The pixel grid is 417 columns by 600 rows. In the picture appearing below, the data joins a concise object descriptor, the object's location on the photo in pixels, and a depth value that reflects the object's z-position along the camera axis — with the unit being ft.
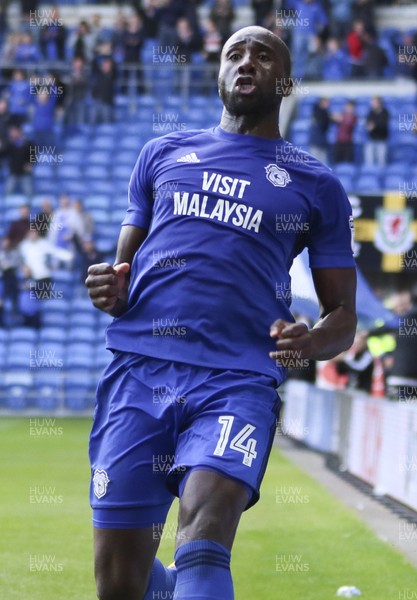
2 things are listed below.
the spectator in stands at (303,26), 85.25
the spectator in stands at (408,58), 85.05
